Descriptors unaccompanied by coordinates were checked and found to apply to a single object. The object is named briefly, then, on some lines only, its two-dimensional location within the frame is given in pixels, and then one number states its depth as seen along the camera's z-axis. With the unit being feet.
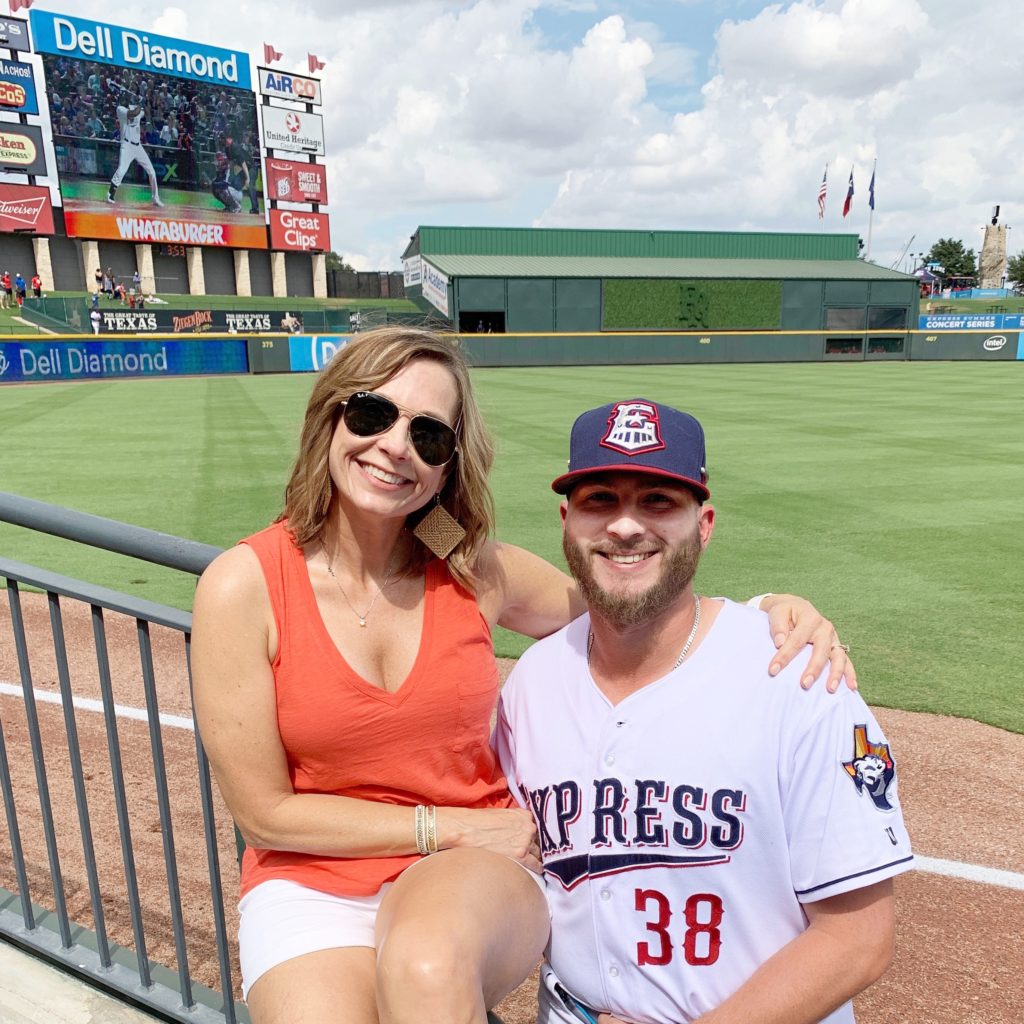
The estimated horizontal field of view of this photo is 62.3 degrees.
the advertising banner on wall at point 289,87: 184.75
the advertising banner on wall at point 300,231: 189.88
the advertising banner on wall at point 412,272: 161.38
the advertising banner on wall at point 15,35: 150.82
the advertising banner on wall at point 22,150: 153.38
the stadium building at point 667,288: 135.74
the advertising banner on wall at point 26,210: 156.66
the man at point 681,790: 5.44
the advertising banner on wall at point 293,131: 186.91
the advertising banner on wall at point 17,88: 151.74
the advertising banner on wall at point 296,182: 188.34
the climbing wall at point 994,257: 282.36
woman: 5.72
